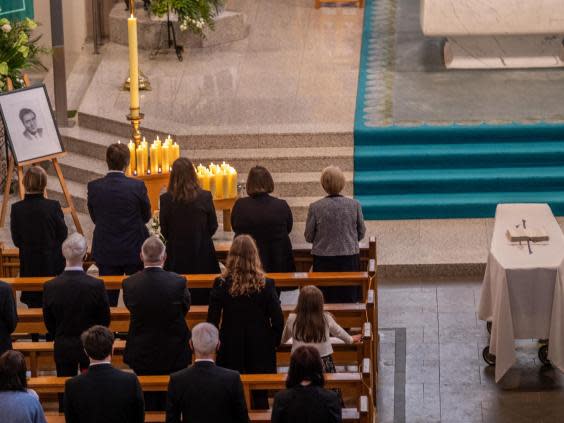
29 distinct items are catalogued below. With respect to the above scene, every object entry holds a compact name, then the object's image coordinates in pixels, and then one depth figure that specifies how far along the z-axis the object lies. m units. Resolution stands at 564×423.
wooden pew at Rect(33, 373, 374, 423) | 12.47
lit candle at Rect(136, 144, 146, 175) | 17.97
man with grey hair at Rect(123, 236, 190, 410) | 12.62
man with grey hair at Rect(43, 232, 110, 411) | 12.82
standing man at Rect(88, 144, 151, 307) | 15.33
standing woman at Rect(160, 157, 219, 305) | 14.94
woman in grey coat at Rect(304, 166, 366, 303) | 15.40
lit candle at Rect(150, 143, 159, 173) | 17.97
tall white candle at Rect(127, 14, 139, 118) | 17.36
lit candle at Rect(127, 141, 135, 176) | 17.97
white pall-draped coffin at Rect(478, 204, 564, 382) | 15.60
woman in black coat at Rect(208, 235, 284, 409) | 12.78
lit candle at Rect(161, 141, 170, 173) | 18.09
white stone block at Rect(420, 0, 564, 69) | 23.82
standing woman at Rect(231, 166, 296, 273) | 14.90
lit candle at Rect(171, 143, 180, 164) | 18.20
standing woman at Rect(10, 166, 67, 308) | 15.27
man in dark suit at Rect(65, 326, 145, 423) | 11.19
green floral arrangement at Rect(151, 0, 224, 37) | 24.24
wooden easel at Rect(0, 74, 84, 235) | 19.17
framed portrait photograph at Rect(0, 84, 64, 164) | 19.10
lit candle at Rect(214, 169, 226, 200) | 17.98
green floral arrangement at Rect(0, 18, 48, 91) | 20.35
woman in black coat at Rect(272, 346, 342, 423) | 10.96
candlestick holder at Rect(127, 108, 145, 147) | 17.78
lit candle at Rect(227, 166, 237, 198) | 18.00
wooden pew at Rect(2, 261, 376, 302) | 14.77
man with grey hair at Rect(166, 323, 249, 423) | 11.21
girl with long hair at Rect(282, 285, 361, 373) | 12.51
